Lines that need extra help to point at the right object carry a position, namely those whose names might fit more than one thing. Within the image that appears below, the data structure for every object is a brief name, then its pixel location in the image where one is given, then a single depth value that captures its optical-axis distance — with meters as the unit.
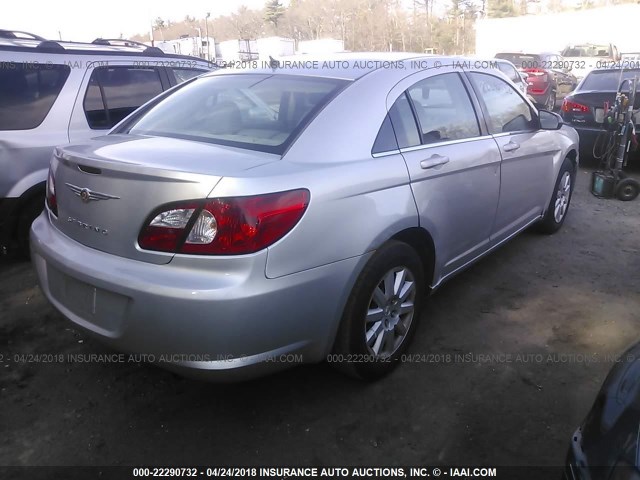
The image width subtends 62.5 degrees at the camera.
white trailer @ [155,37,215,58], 30.05
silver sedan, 1.99
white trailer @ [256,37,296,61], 31.22
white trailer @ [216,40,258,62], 32.38
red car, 15.05
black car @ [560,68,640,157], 7.39
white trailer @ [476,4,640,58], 34.56
